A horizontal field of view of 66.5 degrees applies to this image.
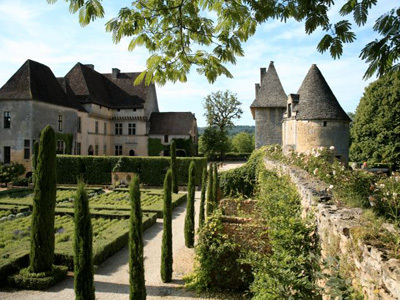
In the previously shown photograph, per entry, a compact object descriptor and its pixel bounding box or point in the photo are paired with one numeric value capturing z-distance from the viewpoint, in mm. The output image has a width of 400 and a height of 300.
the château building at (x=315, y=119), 19891
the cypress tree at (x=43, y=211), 8172
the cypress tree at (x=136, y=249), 5969
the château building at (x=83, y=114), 26625
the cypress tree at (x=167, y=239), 8195
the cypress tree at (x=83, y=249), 5805
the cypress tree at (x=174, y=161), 22089
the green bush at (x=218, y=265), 7359
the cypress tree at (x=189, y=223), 10984
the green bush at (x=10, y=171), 23984
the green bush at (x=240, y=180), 17328
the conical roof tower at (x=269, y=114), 25688
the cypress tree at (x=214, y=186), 12977
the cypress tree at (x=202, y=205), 12133
